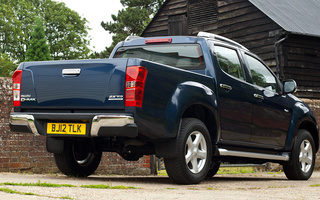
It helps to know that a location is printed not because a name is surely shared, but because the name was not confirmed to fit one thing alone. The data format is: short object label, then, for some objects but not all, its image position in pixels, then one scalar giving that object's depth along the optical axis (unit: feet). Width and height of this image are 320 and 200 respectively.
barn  69.56
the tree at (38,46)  155.88
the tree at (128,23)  143.54
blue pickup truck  20.95
